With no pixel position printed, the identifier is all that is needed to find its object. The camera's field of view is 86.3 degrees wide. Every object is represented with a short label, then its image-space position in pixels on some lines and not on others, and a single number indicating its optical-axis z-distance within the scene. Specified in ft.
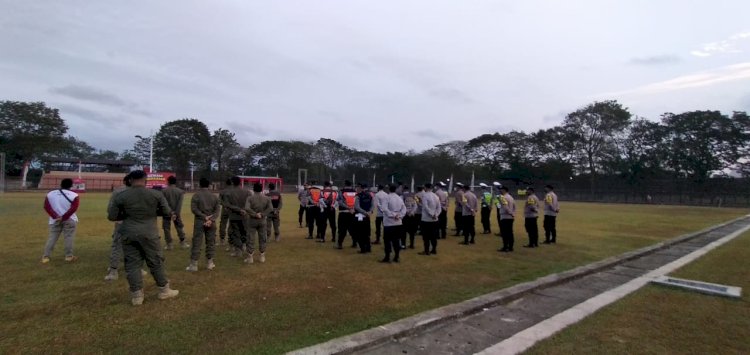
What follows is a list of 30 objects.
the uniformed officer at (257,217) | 26.61
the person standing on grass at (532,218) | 36.06
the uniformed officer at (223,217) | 28.30
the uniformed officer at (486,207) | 45.91
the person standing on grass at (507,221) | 33.99
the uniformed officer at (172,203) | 29.66
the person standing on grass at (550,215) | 38.99
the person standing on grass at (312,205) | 37.96
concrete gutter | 13.21
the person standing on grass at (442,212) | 42.70
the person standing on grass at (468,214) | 38.45
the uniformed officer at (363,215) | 31.83
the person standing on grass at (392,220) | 28.30
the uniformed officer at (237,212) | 27.51
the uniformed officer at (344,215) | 33.96
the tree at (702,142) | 165.78
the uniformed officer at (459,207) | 40.87
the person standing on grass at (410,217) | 35.39
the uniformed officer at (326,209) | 37.22
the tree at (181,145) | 208.74
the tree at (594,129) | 183.73
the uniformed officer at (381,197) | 29.09
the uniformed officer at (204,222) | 23.73
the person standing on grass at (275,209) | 36.33
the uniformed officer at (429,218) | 30.81
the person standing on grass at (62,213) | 24.91
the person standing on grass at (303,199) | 43.25
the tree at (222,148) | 217.97
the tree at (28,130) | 169.78
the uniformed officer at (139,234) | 17.48
